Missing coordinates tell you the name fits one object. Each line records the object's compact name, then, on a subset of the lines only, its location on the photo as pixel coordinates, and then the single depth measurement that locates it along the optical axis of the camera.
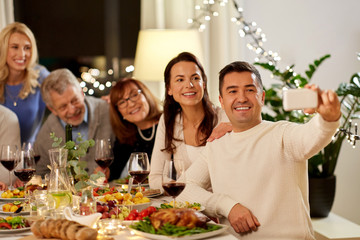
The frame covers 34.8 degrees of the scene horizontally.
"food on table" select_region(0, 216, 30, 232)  2.00
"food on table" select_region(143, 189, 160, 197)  2.60
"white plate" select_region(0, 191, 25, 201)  2.60
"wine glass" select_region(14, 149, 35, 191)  2.61
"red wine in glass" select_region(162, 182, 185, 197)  2.11
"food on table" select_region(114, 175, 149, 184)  3.02
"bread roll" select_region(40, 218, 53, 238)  1.82
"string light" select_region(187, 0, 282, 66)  4.29
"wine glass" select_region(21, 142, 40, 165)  2.73
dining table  1.89
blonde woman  4.17
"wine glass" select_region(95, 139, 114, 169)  2.91
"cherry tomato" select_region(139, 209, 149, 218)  2.04
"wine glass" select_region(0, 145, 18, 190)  2.77
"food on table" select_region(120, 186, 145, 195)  2.62
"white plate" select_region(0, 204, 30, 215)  2.27
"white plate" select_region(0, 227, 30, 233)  1.97
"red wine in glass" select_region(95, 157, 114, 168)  2.90
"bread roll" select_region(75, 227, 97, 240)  1.73
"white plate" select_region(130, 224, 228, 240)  1.82
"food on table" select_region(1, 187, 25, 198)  2.64
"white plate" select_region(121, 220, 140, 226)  2.05
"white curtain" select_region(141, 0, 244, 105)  4.80
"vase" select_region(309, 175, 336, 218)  3.95
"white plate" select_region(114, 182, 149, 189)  2.98
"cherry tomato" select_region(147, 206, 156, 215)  2.05
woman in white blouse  3.09
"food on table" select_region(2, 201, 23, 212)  2.30
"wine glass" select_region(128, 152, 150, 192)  2.42
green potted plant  3.94
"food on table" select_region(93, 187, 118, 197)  2.56
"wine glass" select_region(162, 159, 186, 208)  2.12
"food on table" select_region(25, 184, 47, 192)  2.66
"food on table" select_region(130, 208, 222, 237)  1.84
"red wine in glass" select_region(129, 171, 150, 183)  2.42
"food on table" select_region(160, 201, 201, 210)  2.19
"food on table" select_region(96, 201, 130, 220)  2.12
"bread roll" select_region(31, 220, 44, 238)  1.85
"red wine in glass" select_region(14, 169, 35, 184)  2.61
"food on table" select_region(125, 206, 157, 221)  2.04
